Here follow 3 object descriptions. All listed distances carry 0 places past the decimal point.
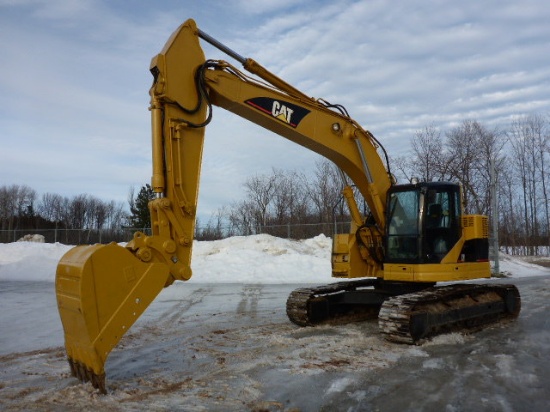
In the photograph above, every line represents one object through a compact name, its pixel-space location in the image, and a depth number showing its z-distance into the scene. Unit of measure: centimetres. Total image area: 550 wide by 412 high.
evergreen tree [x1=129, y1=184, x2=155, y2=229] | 4275
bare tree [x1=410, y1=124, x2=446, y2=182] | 3189
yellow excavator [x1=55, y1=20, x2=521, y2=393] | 494
